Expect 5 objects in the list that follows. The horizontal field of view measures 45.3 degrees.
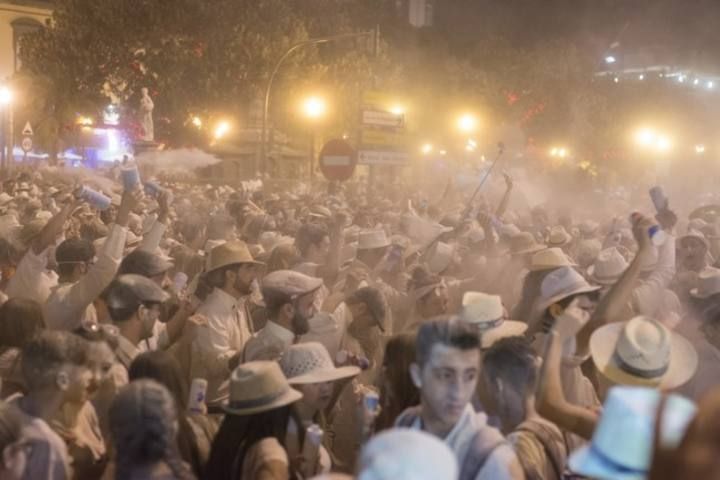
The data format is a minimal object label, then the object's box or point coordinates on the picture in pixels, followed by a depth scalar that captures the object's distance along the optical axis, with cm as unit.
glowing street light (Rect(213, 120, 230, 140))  3775
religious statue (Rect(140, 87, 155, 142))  2959
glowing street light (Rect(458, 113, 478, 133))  4750
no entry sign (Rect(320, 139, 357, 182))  1398
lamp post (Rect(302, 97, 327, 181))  2372
